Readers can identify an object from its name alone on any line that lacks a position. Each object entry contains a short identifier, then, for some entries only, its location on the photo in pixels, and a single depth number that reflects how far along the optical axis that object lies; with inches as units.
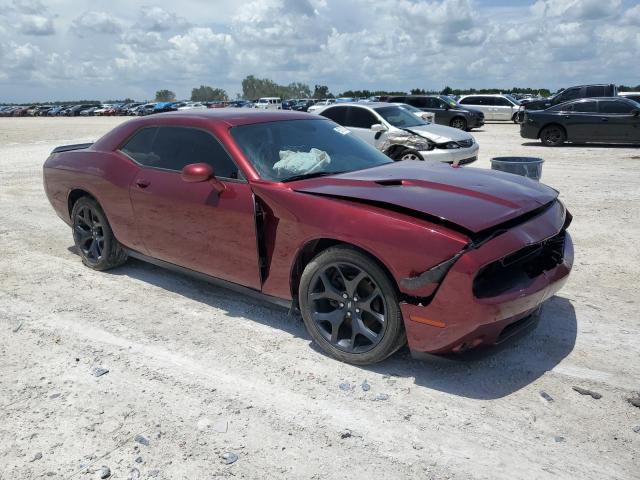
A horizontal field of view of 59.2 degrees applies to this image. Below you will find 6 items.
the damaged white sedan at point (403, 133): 418.9
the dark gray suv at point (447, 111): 909.2
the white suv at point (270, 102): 2114.9
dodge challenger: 122.2
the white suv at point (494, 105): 1145.4
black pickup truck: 821.2
